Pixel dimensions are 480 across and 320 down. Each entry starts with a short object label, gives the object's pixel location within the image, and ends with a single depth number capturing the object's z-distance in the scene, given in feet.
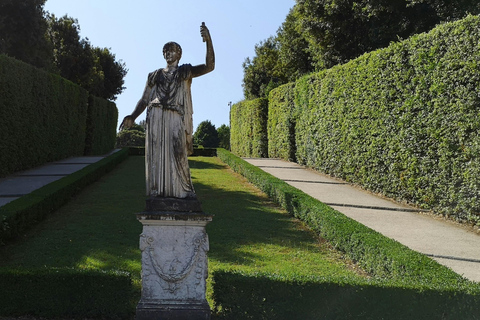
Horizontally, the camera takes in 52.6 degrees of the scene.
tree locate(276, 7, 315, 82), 107.55
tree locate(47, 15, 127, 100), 119.65
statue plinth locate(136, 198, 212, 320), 16.38
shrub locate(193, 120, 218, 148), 194.49
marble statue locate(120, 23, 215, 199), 16.62
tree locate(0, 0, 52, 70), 84.33
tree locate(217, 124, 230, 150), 187.52
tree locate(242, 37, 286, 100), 158.61
